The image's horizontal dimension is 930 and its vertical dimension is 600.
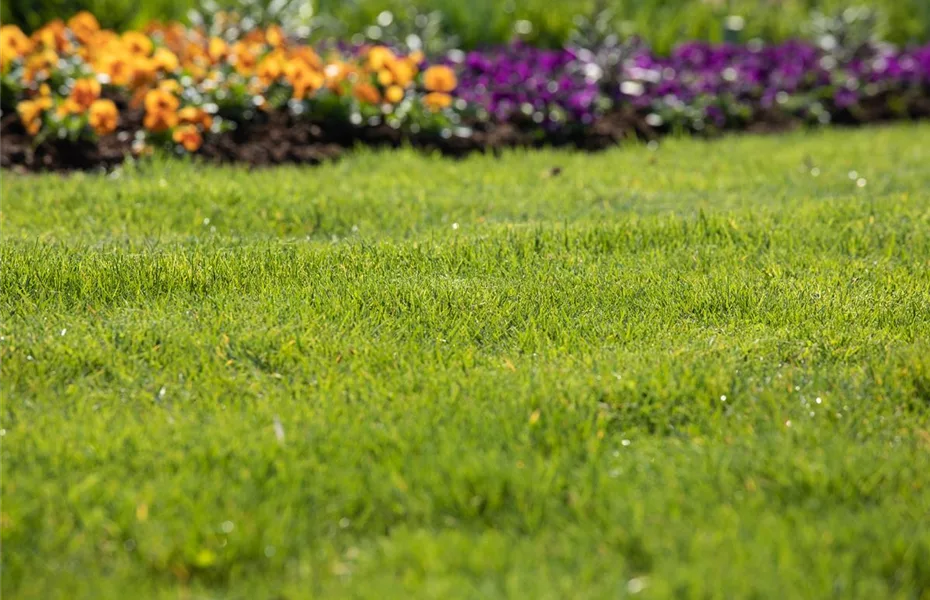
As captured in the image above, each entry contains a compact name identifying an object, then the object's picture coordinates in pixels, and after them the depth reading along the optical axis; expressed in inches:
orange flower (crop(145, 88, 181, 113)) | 475.7
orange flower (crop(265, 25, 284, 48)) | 548.4
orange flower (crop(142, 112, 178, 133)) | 471.8
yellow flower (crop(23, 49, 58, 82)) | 504.7
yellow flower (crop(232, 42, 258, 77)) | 520.4
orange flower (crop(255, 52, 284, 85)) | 513.7
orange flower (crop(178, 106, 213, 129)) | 475.2
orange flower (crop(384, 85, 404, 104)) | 527.8
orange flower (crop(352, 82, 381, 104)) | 521.3
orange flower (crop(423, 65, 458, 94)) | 539.2
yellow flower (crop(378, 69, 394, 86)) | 536.1
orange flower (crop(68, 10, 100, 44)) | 565.3
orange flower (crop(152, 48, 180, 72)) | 507.0
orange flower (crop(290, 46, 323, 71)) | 534.0
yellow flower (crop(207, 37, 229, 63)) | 526.3
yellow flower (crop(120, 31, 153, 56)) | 529.0
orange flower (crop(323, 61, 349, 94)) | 524.1
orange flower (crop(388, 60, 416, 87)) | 534.9
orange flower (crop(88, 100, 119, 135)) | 465.1
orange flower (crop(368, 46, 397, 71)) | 536.1
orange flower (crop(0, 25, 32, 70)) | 506.0
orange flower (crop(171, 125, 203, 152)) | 466.0
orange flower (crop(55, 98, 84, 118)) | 468.1
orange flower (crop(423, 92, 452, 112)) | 528.7
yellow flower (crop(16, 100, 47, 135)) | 464.1
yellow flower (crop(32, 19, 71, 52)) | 532.7
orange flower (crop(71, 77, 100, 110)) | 474.9
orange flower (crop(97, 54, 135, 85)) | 507.2
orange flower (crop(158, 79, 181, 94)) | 489.4
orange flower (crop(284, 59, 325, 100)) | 512.1
